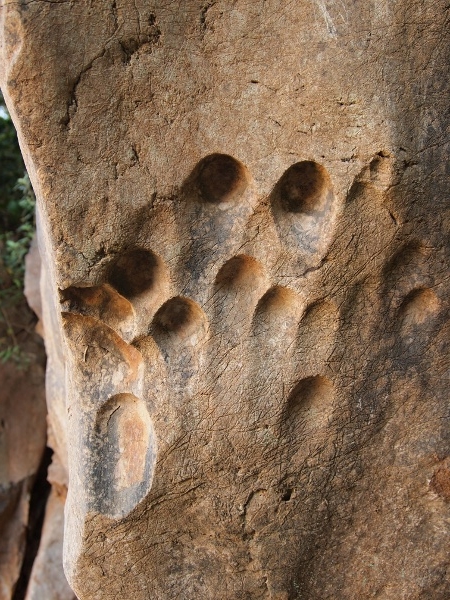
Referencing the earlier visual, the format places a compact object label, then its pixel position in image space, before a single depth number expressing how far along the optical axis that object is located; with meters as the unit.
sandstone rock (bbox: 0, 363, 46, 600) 1.96
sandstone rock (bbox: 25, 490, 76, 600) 1.88
